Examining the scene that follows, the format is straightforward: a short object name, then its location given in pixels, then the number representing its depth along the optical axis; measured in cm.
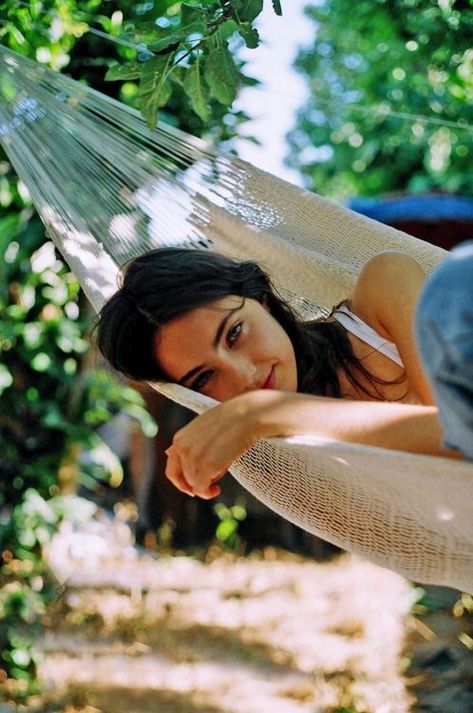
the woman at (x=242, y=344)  111
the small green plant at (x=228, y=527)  400
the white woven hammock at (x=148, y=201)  169
